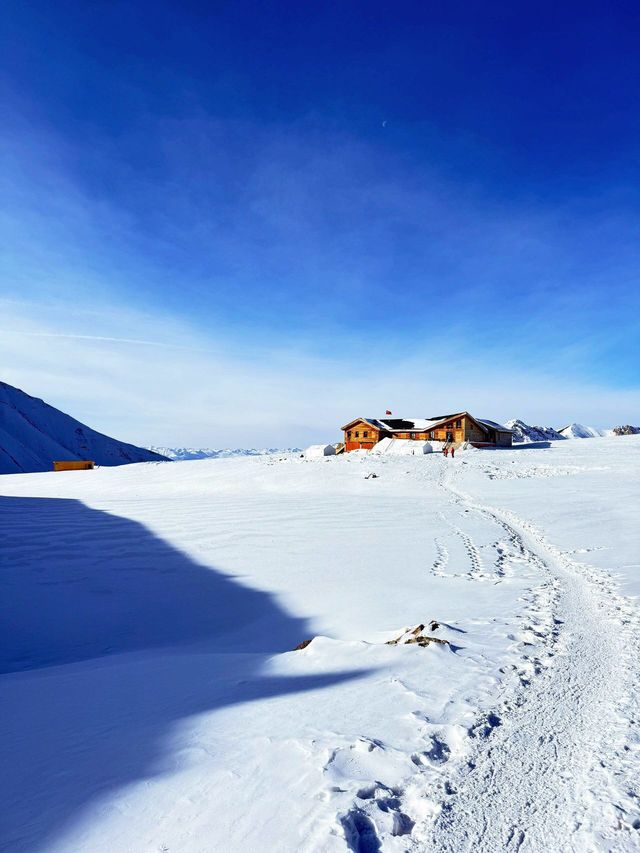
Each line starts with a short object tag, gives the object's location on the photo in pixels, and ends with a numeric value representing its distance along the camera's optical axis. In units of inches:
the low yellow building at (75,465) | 1880.7
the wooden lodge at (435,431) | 1930.4
